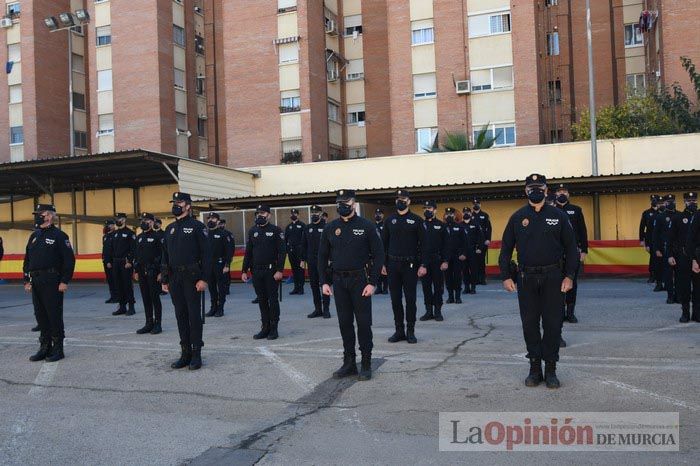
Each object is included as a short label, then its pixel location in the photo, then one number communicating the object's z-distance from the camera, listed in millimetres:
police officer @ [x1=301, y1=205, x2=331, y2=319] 12883
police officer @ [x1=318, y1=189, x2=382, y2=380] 7391
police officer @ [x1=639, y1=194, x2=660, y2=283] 14930
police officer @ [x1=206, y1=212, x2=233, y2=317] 13781
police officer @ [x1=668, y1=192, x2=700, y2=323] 10281
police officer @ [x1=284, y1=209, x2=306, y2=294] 16891
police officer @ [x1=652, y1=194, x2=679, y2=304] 12172
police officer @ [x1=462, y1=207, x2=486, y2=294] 16125
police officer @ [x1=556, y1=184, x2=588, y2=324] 9938
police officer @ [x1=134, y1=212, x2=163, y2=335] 11406
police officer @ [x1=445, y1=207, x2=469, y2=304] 14156
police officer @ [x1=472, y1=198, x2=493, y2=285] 16781
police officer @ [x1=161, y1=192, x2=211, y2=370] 8195
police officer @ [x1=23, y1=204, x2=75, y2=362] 9023
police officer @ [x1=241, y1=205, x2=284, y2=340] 10211
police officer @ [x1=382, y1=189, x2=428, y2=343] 9414
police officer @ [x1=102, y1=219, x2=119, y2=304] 15555
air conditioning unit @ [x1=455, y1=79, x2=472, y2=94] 32156
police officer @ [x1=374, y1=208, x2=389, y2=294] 16425
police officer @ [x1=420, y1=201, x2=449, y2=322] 11125
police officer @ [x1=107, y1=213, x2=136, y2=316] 13812
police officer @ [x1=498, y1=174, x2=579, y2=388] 6621
